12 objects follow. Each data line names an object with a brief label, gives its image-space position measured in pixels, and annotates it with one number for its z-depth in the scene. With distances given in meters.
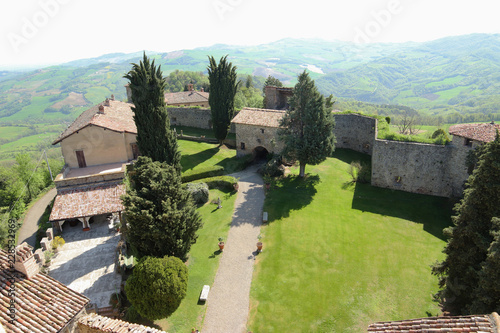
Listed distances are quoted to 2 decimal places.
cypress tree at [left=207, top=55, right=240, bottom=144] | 43.08
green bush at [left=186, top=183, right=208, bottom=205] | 30.41
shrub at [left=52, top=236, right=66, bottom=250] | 22.45
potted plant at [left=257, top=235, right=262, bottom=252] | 22.70
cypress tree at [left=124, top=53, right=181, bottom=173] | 26.50
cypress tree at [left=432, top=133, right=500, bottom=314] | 14.23
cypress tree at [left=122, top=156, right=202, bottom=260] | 18.06
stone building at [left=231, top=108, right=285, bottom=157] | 38.84
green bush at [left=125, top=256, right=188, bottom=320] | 15.72
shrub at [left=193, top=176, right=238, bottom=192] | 33.44
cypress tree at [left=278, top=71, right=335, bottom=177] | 31.34
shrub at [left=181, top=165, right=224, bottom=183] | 35.12
